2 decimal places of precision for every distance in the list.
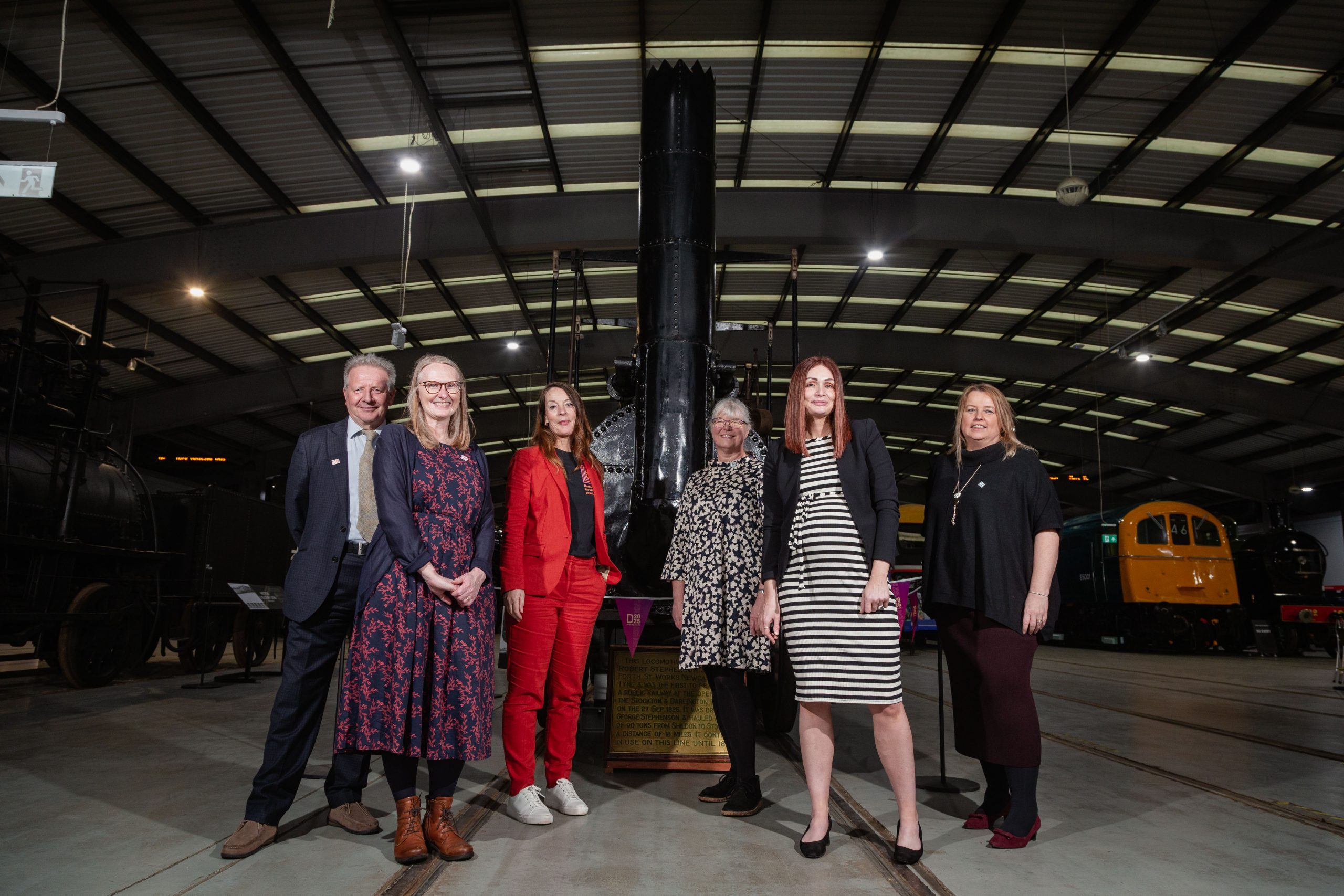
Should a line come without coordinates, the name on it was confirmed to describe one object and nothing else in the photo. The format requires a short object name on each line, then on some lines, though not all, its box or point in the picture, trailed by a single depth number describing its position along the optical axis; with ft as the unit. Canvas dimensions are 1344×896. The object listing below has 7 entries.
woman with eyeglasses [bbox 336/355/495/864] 8.74
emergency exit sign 12.40
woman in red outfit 10.77
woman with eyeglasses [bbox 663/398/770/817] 11.07
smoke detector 34.42
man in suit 9.33
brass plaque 13.29
